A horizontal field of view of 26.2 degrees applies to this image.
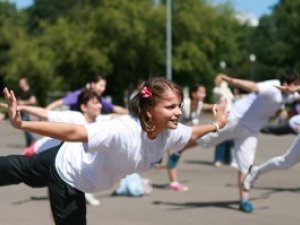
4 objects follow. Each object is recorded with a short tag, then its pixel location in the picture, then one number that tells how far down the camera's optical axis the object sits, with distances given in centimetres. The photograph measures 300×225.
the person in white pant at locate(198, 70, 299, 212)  791
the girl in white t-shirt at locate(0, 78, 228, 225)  408
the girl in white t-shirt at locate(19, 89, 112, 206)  699
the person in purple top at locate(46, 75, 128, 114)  864
